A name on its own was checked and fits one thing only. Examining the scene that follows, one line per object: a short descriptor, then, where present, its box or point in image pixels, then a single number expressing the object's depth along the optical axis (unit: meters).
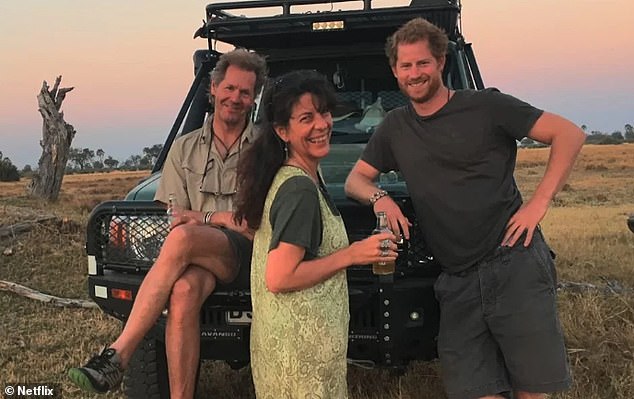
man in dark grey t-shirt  3.09
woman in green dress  2.52
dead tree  18.55
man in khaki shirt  3.11
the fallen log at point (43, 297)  7.25
